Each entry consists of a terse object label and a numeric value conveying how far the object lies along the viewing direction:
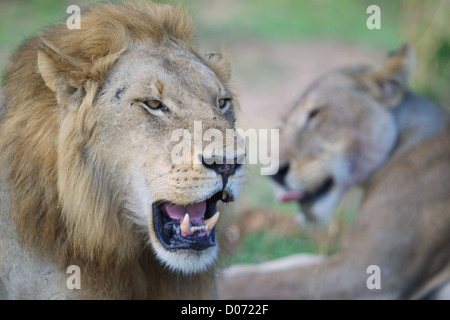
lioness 9.84
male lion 6.24
